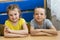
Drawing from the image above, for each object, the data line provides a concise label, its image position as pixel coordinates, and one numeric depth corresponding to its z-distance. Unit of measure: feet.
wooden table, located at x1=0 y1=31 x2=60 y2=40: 6.42
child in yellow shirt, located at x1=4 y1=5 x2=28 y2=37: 6.79
